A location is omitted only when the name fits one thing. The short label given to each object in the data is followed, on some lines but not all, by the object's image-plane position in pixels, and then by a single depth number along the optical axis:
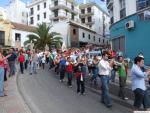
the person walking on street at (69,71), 6.14
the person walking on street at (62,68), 6.85
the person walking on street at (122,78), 4.66
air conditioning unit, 8.30
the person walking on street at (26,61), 9.35
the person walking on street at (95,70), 6.06
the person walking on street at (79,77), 5.21
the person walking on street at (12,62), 7.35
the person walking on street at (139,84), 3.36
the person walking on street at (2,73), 4.52
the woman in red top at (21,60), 8.18
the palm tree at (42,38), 16.98
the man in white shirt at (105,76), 4.28
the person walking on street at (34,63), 8.12
